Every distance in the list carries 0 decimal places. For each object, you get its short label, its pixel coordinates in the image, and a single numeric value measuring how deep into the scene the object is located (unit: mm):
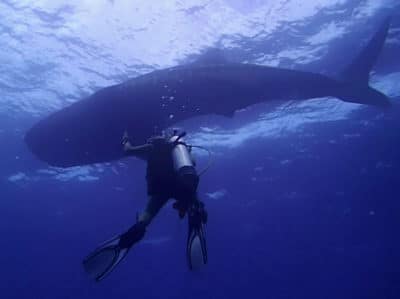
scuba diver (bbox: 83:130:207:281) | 4969
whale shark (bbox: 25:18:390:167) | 10242
